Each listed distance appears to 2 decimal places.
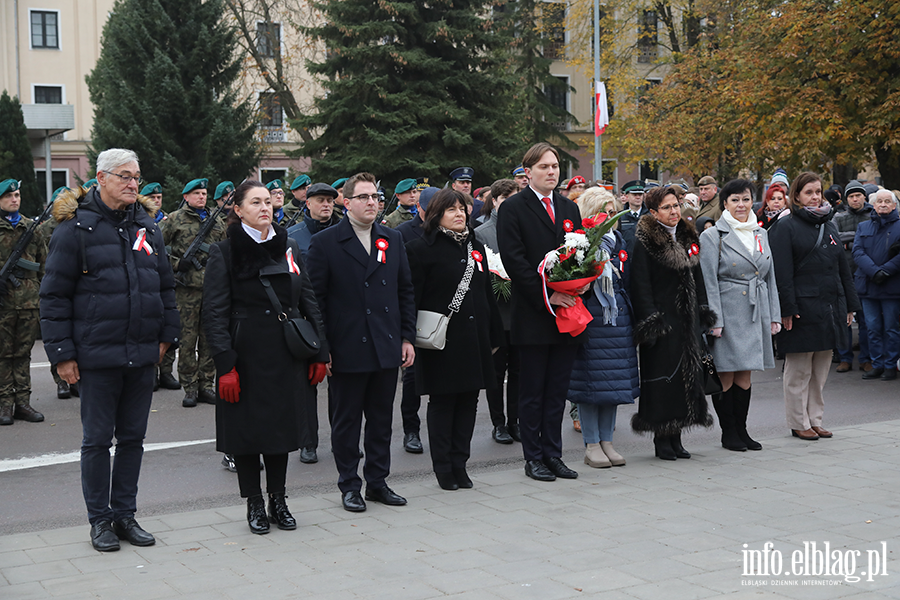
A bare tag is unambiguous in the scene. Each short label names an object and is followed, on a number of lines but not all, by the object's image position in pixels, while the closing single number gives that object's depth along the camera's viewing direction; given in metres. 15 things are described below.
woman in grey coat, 8.15
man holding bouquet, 7.26
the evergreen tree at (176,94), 27.95
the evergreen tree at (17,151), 33.44
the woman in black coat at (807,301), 8.52
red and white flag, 29.08
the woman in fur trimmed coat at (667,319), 7.73
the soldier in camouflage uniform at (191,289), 10.84
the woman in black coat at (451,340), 7.02
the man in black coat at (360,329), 6.58
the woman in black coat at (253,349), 5.93
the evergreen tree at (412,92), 24.42
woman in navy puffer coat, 7.62
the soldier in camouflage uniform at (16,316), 9.98
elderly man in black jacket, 5.68
